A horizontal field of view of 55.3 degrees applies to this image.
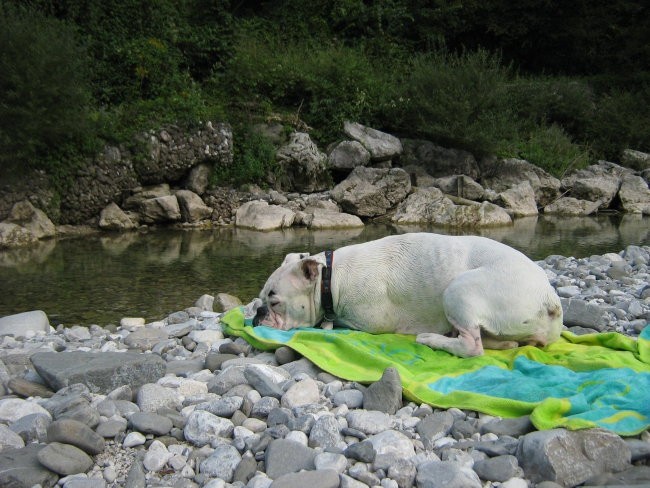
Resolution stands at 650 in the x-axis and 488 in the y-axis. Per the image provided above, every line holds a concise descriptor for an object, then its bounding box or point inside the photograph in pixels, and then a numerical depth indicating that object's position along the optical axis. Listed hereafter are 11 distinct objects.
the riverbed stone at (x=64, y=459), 2.90
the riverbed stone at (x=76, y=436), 3.09
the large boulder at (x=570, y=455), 2.82
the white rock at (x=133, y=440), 3.23
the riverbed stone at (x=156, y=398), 3.71
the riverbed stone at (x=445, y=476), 2.74
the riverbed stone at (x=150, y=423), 3.34
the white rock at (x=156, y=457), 3.03
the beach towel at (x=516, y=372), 3.39
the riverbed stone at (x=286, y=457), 2.94
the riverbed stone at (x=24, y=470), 2.81
